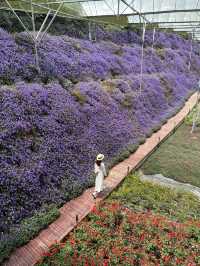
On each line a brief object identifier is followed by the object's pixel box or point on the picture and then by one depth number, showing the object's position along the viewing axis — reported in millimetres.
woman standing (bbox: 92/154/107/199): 8008
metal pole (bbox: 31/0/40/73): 11023
